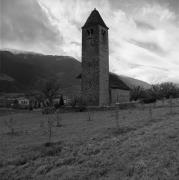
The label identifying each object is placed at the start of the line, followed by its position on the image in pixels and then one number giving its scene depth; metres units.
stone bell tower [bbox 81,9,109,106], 37.66
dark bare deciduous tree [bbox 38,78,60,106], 57.41
